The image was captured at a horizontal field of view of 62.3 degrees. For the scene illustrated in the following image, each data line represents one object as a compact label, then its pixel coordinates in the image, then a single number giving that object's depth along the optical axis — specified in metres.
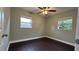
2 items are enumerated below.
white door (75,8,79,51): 0.65
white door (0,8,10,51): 0.77
